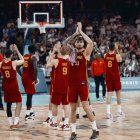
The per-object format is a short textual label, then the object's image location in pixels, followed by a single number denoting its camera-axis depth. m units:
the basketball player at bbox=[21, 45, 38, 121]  11.15
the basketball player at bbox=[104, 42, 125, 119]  11.41
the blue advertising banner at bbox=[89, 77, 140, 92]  19.42
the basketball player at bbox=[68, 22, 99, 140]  8.67
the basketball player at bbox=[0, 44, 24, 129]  9.90
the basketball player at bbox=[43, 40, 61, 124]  9.79
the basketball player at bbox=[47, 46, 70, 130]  9.65
